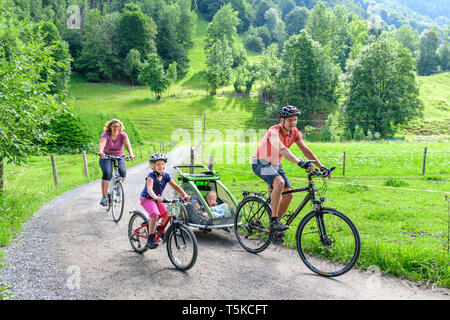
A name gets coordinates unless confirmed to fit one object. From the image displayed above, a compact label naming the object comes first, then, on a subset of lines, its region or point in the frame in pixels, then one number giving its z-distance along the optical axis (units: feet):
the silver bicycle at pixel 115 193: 29.09
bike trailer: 22.41
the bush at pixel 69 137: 106.32
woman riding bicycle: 29.76
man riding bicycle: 18.99
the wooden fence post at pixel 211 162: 38.57
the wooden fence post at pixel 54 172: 49.76
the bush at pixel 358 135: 153.28
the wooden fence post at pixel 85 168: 57.98
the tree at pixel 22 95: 28.68
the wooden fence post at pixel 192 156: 45.21
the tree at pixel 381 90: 175.52
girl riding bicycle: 19.03
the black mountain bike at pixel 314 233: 16.75
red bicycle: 17.15
